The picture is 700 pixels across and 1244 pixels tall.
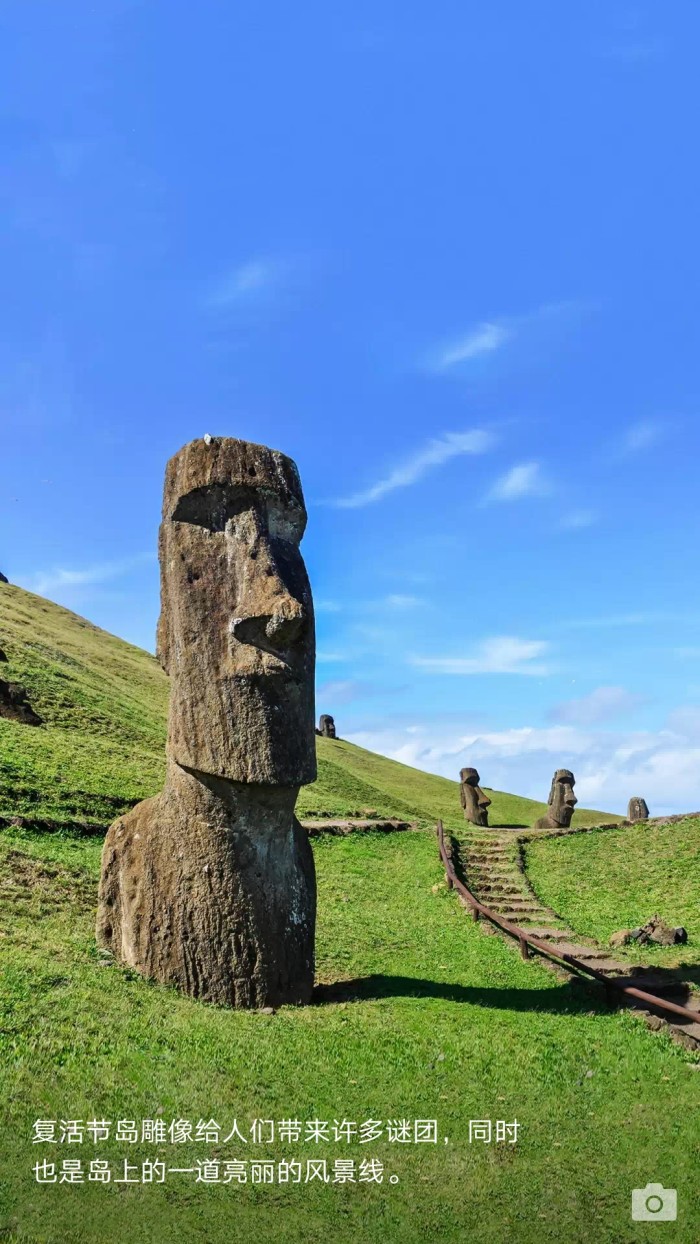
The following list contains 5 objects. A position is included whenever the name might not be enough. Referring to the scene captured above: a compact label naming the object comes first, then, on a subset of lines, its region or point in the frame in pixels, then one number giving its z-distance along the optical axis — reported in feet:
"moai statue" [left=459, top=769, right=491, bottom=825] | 118.52
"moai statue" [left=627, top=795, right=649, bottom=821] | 118.42
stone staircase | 41.74
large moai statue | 32.45
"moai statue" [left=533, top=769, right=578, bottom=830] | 107.24
